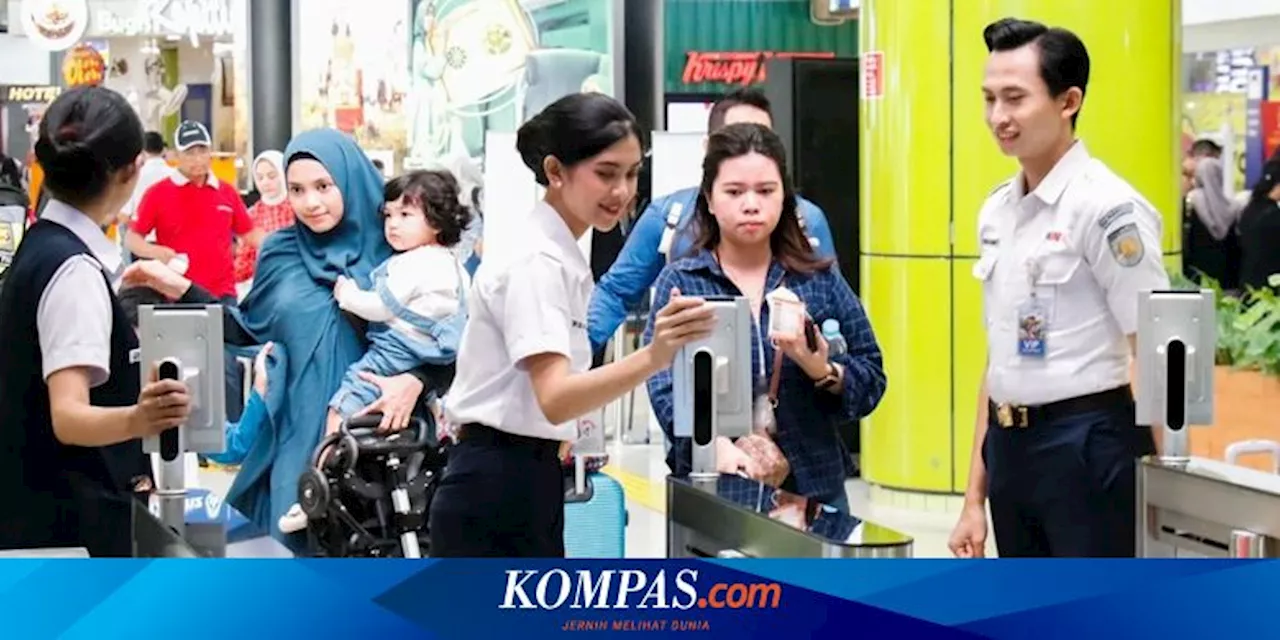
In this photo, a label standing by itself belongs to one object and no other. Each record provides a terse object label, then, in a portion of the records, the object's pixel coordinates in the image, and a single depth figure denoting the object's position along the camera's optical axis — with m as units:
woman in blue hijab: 5.02
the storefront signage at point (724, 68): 16.23
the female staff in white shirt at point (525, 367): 3.20
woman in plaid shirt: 3.84
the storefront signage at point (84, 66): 13.27
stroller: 5.10
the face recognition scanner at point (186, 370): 3.08
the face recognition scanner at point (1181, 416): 3.24
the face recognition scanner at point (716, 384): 3.15
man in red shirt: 9.08
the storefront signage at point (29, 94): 14.55
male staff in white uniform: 3.64
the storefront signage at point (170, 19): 13.30
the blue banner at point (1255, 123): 13.48
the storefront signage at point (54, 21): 13.21
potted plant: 6.29
